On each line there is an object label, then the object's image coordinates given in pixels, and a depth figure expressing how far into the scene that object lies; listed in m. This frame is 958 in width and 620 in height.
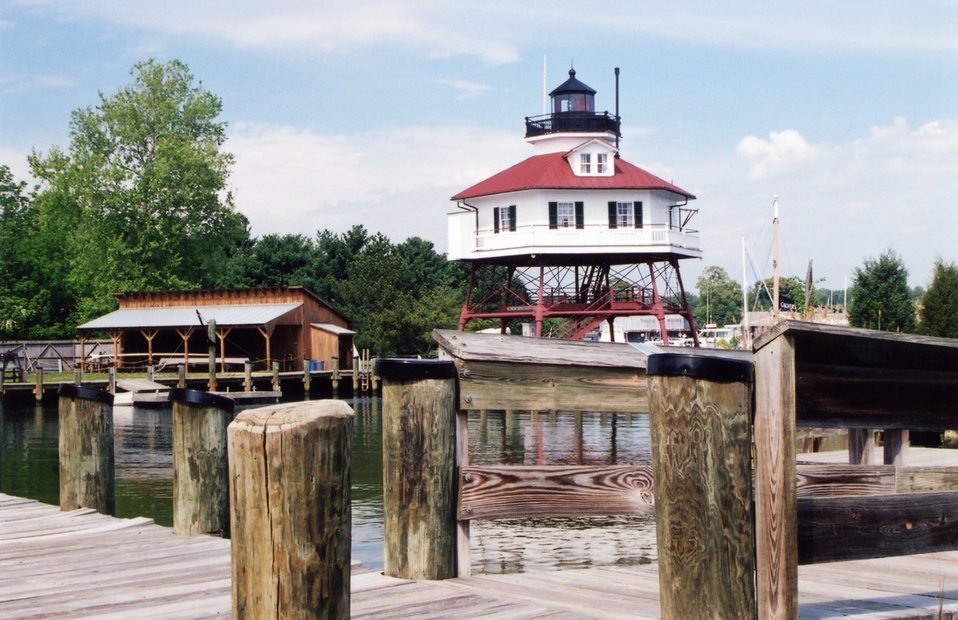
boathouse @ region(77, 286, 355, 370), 55.09
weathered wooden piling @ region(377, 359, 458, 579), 5.36
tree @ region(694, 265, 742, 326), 135.50
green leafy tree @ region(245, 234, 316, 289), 79.19
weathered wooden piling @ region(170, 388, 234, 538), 7.51
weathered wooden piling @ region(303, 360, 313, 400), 49.53
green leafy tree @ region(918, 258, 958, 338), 30.28
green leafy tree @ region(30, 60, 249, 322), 60.78
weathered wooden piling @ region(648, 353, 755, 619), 4.00
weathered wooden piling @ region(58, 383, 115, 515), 8.66
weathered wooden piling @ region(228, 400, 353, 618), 3.27
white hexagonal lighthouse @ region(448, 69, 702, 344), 47.84
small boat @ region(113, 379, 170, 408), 44.38
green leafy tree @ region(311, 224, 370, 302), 79.50
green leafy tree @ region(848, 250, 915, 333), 36.78
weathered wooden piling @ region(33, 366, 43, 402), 44.72
